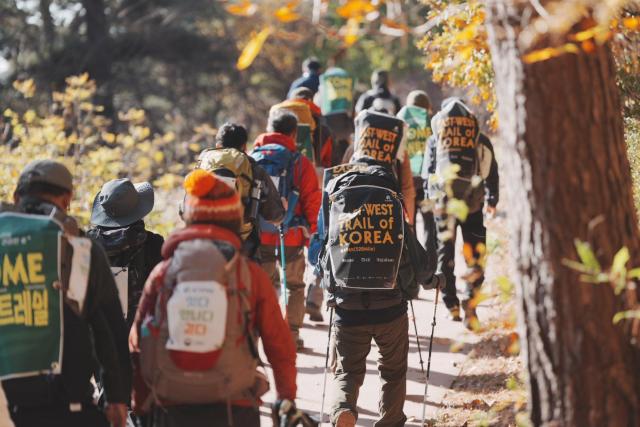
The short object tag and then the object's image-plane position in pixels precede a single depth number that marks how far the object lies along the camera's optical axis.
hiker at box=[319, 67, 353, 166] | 22.77
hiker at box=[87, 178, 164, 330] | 9.95
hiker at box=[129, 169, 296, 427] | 7.10
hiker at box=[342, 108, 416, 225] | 13.82
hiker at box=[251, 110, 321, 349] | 14.18
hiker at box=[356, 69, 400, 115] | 21.32
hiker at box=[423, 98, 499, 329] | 15.61
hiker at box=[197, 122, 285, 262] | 12.09
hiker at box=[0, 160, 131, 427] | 7.20
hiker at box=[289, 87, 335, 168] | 18.05
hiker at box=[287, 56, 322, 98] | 22.70
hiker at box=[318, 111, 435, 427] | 10.62
